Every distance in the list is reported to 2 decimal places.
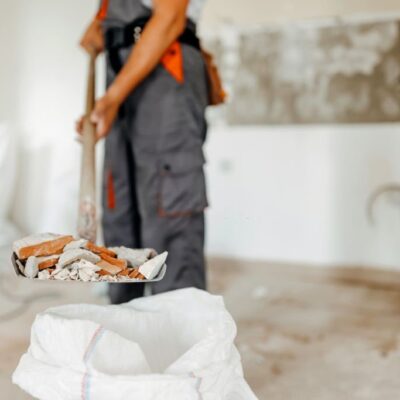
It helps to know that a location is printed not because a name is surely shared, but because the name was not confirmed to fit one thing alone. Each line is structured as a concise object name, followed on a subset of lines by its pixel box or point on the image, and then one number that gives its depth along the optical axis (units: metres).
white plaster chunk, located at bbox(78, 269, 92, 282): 0.79
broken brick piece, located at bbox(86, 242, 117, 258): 0.84
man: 1.16
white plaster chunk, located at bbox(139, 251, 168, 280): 0.81
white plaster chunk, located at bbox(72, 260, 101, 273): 0.80
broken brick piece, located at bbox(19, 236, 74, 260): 0.81
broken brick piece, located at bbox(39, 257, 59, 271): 0.81
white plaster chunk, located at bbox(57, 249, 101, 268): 0.80
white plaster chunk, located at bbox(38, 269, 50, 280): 0.80
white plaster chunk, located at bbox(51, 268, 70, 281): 0.79
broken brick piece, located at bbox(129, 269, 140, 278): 0.82
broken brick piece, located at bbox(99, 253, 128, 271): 0.84
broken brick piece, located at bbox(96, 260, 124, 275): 0.81
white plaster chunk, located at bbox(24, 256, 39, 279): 0.79
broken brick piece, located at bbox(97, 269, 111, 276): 0.80
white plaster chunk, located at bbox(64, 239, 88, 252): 0.82
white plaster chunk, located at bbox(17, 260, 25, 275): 0.81
